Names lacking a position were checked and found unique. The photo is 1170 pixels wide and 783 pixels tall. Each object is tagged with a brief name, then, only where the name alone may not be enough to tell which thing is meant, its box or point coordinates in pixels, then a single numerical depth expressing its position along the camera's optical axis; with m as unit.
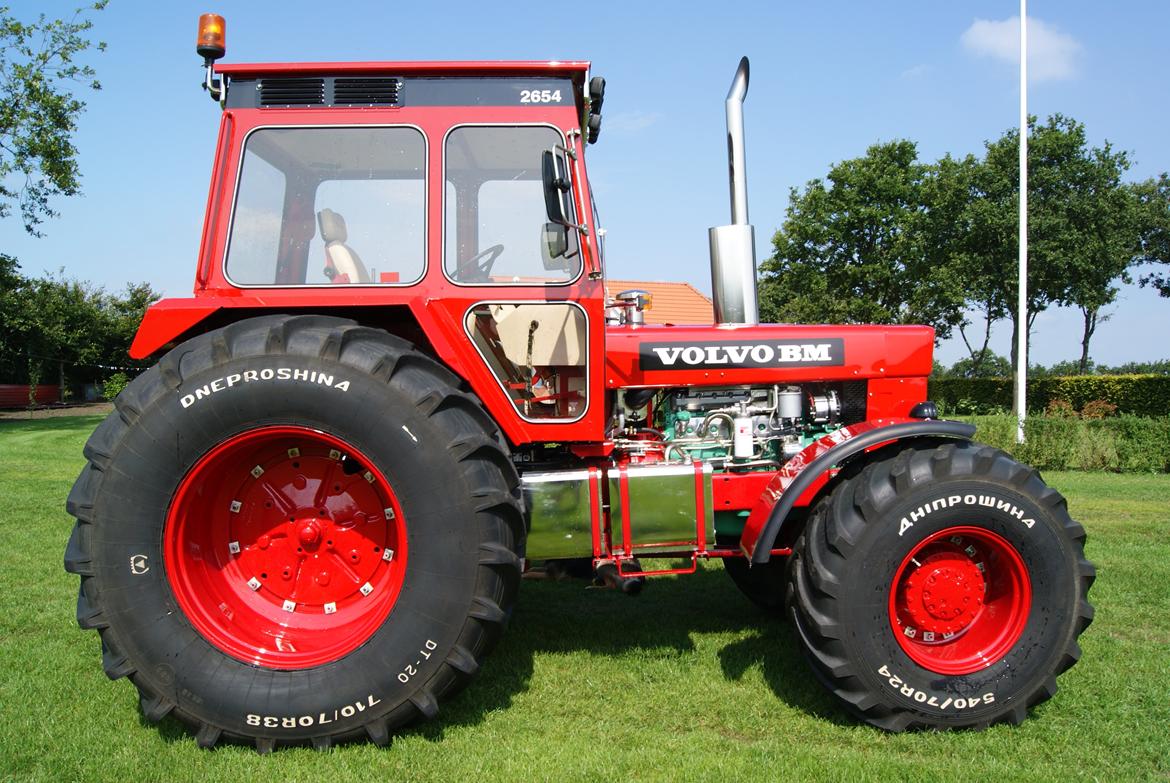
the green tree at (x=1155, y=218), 29.36
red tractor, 3.20
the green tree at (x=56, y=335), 27.16
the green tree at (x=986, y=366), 35.44
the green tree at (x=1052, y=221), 27.11
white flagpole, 17.34
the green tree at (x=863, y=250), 30.86
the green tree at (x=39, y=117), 22.36
